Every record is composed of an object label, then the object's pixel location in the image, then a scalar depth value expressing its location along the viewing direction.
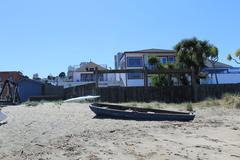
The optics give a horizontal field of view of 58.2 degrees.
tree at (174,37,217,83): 23.40
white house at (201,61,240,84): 30.49
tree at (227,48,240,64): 23.23
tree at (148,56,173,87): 23.43
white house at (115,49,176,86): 35.85
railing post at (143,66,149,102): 18.97
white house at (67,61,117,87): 41.27
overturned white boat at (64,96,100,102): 17.11
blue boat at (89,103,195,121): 10.68
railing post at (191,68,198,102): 19.20
